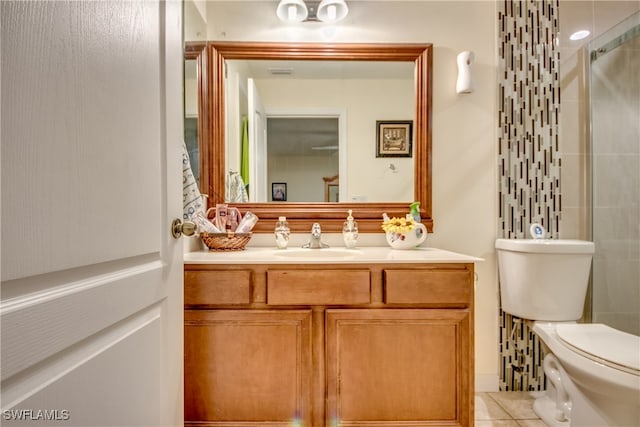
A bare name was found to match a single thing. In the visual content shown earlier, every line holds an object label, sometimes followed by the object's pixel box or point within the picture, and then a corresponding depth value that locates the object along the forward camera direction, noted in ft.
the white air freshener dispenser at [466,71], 5.66
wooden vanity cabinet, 4.08
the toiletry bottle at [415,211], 5.60
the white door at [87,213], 1.54
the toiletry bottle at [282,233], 5.39
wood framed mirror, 5.75
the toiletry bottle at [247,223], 5.26
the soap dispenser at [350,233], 5.50
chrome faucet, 5.44
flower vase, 5.39
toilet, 3.75
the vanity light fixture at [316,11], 5.65
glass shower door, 5.73
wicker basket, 4.93
